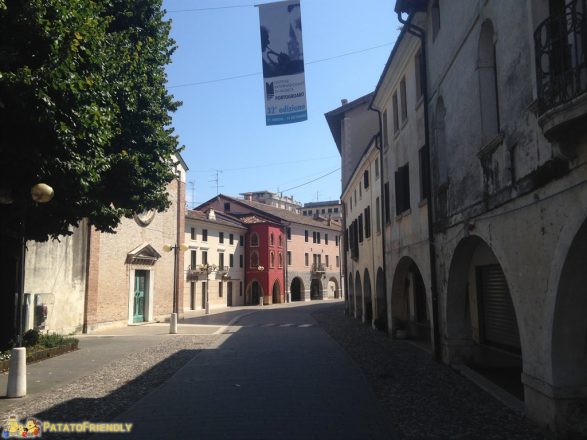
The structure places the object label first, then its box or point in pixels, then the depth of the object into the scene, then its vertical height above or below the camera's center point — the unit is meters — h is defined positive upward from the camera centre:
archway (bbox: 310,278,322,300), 66.38 -1.18
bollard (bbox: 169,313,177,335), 21.22 -1.80
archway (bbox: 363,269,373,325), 23.52 -0.84
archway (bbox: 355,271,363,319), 26.86 -0.96
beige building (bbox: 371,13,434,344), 12.91 +2.66
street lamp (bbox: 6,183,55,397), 8.64 -1.36
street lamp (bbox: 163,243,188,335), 30.75 +0.65
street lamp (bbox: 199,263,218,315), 44.82 +1.21
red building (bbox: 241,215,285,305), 57.56 +2.26
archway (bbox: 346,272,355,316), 29.84 -0.94
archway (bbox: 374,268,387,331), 19.73 -0.93
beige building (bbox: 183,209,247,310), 46.81 +2.15
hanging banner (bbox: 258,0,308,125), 10.52 +4.59
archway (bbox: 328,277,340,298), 69.31 -1.13
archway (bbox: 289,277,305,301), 64.69 -1.12
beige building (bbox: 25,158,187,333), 18.47 +0.34
